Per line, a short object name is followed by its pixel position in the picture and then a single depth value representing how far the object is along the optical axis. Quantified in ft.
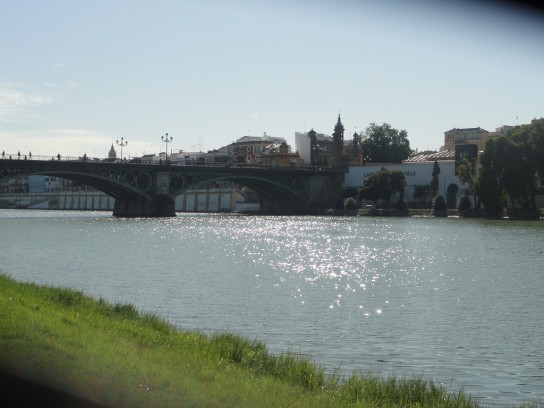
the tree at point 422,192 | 444.14
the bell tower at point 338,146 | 491.92
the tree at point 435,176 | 434.30
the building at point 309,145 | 631.15
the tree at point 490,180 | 319.88
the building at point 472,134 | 570.46
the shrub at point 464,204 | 385.50
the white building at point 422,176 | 434.71
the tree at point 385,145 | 600.80
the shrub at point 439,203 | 399.03
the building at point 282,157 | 554.87
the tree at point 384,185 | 422.82
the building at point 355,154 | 545.03
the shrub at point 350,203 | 459.32
